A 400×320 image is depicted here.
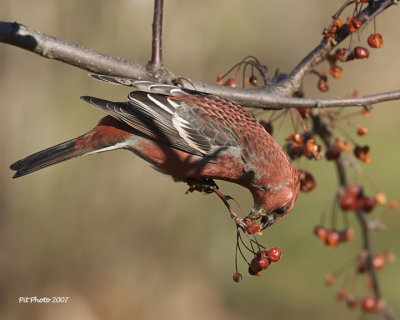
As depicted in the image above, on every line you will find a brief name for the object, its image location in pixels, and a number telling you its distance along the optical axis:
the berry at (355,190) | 7.40
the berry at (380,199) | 7.51
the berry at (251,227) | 5.41
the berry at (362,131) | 7.53
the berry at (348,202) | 7.27
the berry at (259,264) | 5.35
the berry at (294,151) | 6.64
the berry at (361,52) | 6.45
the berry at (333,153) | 6.88
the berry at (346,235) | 7.93
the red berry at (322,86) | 7.35
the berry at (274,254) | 5.46
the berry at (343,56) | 6.52
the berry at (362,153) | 7.23
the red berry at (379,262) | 8.08
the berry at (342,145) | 7.02
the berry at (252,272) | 5.39
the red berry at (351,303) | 8.26
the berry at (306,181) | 7.14
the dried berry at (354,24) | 6.14
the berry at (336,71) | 6.92
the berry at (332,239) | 7.98
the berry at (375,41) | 6.81
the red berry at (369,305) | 7.90
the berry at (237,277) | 5.52
